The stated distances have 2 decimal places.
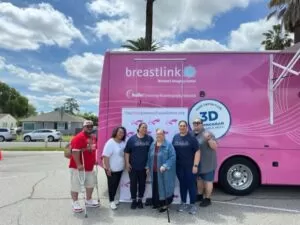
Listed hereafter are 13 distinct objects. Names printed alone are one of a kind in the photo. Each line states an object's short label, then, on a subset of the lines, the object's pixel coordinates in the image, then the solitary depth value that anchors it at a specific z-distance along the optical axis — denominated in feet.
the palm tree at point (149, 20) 38.84
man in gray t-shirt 14.48
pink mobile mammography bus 15.77
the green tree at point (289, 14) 46.50
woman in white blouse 14.19
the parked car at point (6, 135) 81.65
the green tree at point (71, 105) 239.50
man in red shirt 13.37
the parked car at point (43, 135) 80.11
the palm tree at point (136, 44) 57.66
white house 150.30
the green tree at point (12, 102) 194.48
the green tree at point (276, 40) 75.39
